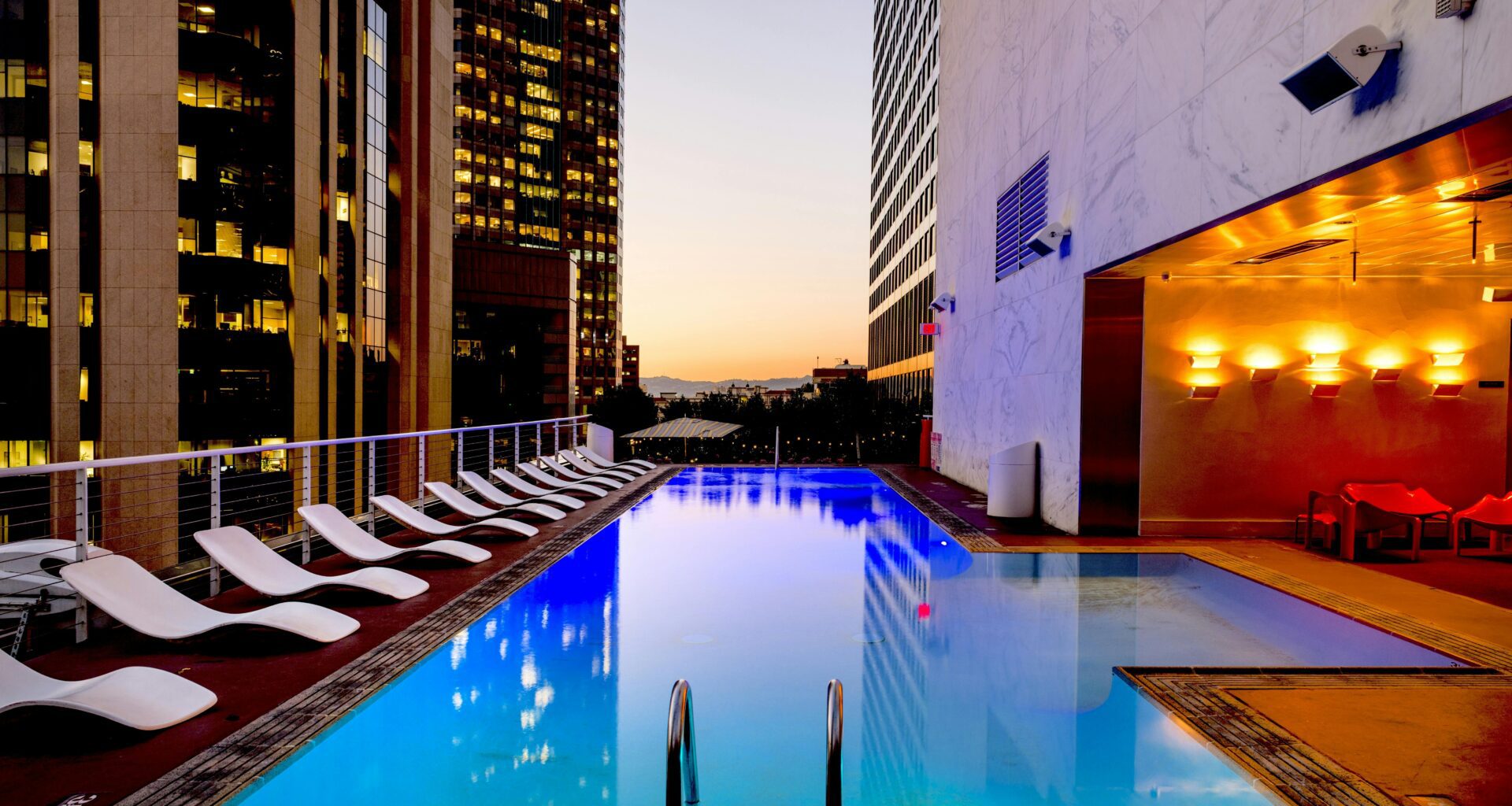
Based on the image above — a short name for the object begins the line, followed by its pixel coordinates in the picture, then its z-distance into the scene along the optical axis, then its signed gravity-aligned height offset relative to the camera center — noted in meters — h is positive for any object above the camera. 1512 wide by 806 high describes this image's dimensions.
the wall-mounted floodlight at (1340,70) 4.18 +1.80
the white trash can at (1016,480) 10.01 -1.21
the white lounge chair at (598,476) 12.88 -1.64
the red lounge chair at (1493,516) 7.39 -1.20
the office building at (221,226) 23.16 +5.08
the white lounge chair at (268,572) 5.24 -1.37
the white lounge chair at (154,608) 4.18 -1.31
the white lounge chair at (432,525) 7.59 -1.50
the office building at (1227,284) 5.36 +1.18
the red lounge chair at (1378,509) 7.56 -1.18
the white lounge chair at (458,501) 8.73 -1.40
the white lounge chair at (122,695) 3.16 -1.39
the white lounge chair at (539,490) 10.91 -1.57
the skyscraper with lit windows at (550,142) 89.31 +28.68
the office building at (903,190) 39.16 +11.80
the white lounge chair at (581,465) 14.11 -1.56
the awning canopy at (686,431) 16.50 -1.06
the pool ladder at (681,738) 2.21 -1.03
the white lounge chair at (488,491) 9.77 -1.44
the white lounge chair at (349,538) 6.32 -1.34
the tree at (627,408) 49.56 -1.80
